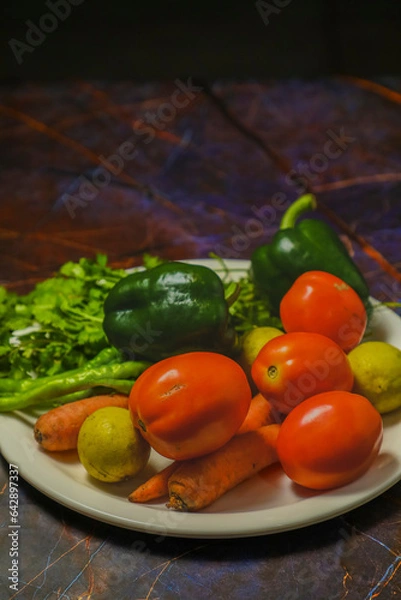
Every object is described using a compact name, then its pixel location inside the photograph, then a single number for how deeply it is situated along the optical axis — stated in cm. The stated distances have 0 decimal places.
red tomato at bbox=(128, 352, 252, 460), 122
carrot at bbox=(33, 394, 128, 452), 132
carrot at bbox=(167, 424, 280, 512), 121
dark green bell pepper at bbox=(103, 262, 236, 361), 145
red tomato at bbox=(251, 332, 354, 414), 129
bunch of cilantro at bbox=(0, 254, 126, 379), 152
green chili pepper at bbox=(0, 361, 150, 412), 140
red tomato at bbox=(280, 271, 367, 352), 145
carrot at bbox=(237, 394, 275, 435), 136
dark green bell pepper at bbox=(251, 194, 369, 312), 162
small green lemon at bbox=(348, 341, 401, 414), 136
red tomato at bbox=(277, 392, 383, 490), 120
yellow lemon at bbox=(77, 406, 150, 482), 125
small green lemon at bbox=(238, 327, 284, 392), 148
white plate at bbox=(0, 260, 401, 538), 118
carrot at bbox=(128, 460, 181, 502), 123
